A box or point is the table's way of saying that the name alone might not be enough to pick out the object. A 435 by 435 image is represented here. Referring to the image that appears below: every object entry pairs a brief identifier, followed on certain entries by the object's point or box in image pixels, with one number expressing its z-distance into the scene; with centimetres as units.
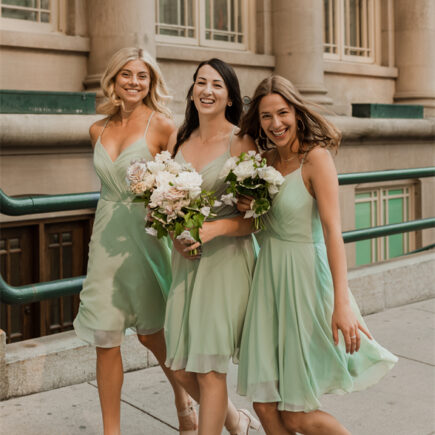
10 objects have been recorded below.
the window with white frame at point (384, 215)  1334
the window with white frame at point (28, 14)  926
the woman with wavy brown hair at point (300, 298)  330
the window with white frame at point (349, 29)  1368
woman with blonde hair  399
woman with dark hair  352
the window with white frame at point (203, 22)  1101
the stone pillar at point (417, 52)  1429
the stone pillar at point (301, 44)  1186
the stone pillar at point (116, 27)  922
